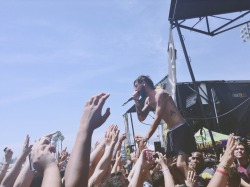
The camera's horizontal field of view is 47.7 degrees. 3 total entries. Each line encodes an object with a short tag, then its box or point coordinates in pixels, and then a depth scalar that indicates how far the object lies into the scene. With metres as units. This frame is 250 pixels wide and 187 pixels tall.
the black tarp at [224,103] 7.68
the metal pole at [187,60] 5.73
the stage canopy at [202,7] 6.11
